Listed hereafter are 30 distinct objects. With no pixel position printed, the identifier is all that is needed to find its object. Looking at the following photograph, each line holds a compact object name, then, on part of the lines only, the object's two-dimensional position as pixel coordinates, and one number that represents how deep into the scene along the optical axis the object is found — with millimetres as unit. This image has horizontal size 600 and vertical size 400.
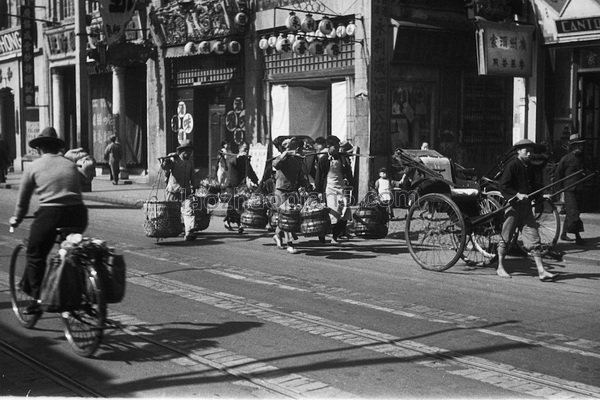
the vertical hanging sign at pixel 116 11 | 24078
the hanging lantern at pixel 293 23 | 19906
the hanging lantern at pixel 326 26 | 19844
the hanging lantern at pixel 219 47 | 23438
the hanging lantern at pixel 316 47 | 20500
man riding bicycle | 6867
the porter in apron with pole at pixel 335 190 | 13453
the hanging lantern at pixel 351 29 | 19672
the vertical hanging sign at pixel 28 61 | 34312
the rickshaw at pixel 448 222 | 10586
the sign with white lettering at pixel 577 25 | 16125
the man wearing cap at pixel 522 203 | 10152
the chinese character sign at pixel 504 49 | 16516
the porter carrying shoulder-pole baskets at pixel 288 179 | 12789
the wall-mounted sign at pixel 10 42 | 36844
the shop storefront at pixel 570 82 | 16734
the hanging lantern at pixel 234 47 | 23094
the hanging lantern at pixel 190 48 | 24584
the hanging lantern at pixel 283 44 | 21219
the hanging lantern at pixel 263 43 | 22109
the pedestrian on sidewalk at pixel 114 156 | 28906
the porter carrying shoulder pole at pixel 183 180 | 13884
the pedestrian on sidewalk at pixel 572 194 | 13266
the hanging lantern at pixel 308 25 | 19984
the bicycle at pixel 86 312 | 6289
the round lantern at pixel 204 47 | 24125
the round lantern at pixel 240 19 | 22672
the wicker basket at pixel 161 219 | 13268
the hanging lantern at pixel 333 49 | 20203
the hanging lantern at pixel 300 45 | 20562
